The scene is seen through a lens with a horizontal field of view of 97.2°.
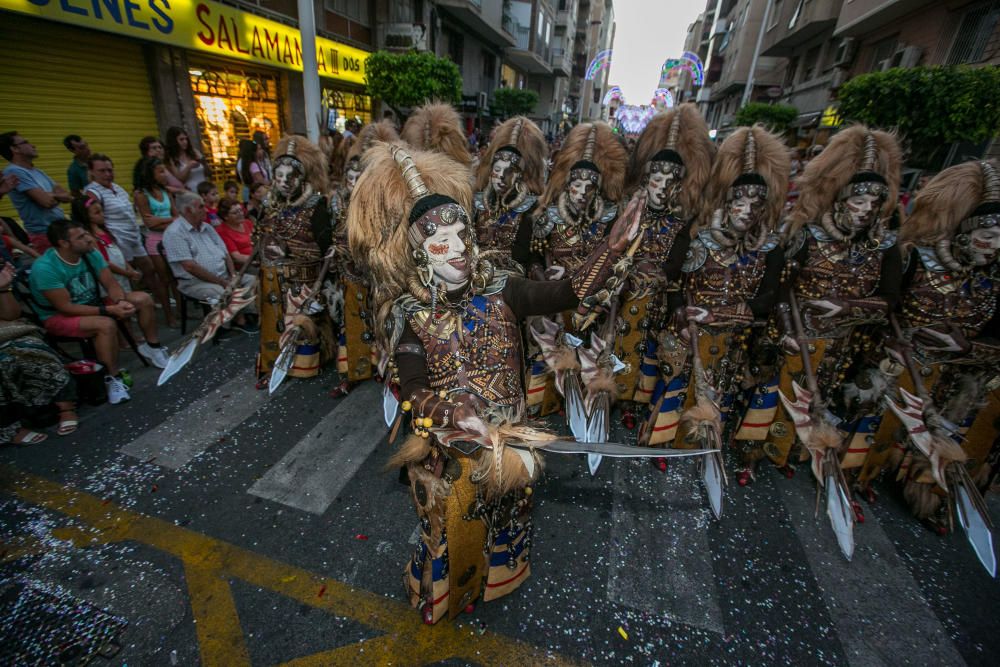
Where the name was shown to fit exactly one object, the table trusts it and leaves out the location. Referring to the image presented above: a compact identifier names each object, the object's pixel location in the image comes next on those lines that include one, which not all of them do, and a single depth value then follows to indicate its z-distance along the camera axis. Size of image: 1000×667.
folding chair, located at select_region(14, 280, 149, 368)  4.33
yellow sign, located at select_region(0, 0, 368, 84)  7.14
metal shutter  7.07
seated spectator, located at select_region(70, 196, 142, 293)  4.89
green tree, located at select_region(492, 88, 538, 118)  25.22
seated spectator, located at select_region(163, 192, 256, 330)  5.63
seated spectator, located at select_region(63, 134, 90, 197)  6.07
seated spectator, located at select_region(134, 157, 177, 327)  6.12
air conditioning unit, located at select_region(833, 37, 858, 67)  18.17
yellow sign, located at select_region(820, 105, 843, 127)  15.05
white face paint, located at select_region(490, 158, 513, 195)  4.37
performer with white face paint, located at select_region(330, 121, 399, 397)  4.38
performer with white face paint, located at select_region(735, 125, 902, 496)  3.34
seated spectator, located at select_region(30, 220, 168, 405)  4.16
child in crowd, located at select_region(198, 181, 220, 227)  6.55
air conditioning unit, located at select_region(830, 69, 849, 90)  18.88
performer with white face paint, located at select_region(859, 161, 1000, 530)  3.20
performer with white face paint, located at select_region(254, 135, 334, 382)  4.21
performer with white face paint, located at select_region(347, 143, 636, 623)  2.04
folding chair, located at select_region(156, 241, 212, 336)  5.88
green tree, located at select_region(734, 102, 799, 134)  18.97
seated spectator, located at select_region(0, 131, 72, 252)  5.25
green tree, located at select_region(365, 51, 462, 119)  11.29
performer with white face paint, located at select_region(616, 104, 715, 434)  3.81
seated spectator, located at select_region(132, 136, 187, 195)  6.15
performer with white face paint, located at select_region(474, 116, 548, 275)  4.44
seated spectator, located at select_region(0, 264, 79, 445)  3.64
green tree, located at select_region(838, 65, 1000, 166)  6.97
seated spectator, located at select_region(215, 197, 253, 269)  6.41
